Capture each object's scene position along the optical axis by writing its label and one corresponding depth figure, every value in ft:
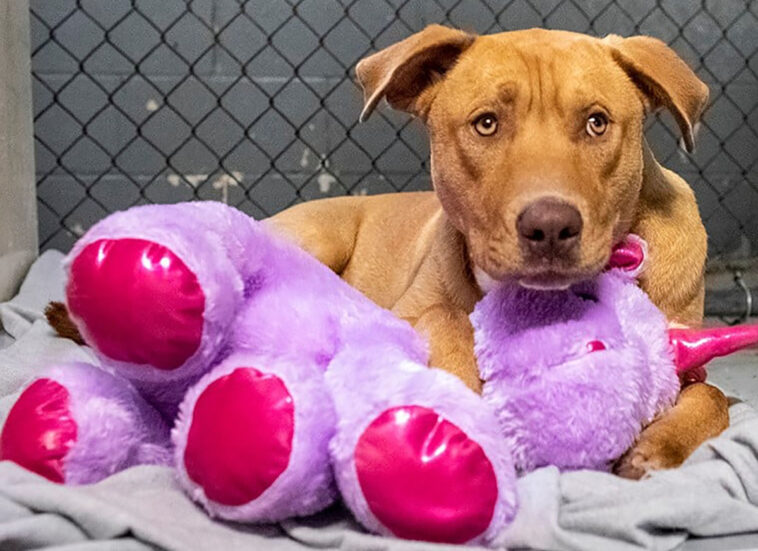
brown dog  4.07
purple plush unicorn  3.61
